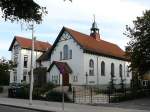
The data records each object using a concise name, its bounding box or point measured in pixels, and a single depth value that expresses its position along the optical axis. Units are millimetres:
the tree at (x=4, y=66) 26975
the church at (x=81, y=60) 24485
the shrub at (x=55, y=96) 16116
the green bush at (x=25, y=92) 18075
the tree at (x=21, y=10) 5632
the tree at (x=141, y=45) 17666
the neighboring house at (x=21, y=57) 30540
